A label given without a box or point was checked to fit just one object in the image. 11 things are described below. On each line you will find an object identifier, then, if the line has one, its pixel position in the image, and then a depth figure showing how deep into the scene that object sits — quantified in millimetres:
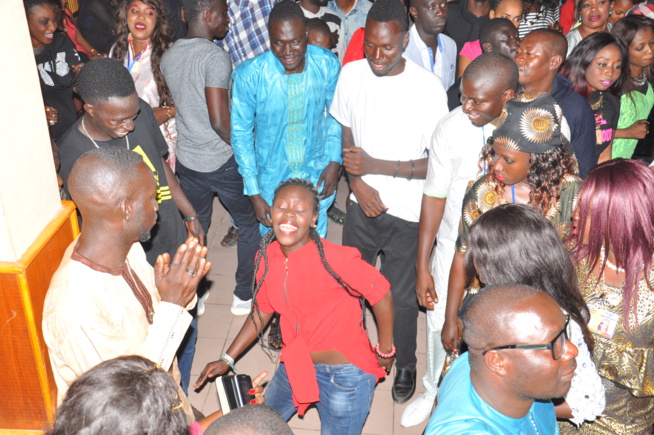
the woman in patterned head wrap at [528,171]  2764
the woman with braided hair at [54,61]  4691
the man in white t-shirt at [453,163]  3057
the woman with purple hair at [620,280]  2258
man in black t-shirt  3053
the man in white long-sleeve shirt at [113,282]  2105
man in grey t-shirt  4062
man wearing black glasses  1788
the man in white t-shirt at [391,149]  3535
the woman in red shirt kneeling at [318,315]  2746
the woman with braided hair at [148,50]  4480
